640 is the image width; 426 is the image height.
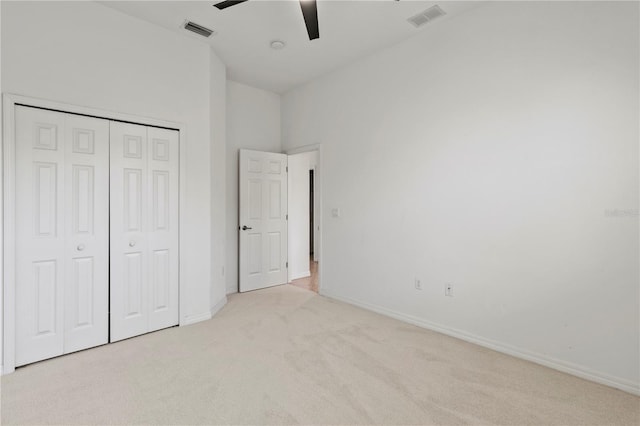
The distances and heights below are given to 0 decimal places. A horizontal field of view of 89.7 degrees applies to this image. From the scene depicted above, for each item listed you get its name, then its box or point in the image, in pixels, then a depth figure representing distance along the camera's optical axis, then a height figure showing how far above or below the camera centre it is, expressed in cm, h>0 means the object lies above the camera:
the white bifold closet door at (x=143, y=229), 296 -17
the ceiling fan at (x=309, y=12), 207 +135
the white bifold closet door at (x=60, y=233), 251 -18
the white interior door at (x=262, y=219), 464 -10
